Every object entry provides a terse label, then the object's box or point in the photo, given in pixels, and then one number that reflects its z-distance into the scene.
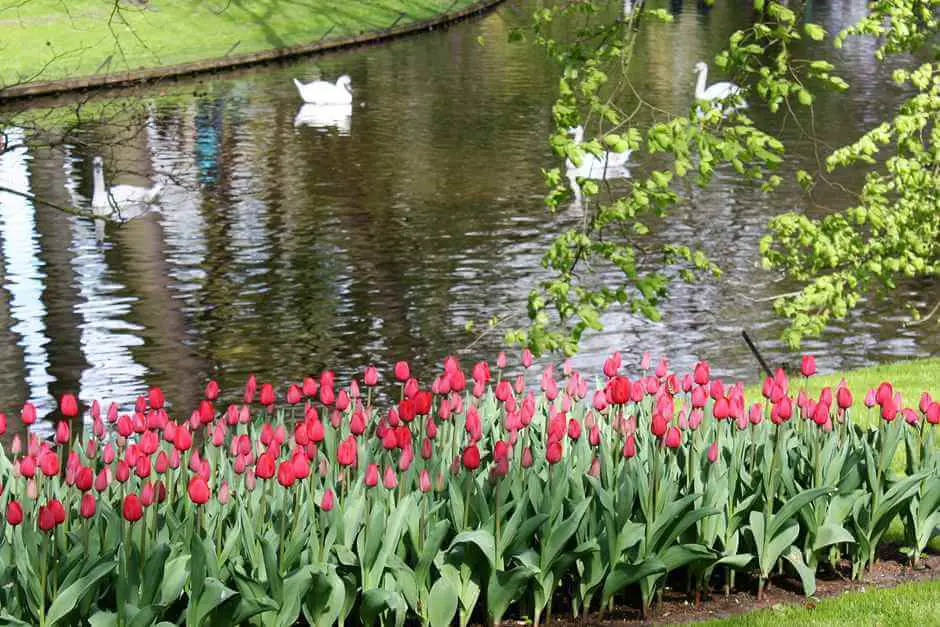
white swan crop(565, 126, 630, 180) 24.95
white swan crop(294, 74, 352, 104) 31.48
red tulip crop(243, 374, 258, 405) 7.84
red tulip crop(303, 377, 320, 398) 7.89
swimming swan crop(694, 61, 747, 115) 31.72
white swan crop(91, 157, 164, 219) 22.02
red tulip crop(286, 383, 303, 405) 7.71
